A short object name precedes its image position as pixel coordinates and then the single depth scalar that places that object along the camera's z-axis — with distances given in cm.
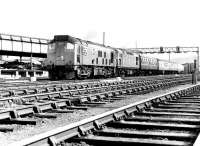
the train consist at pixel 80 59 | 2339
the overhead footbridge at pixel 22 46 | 3997
